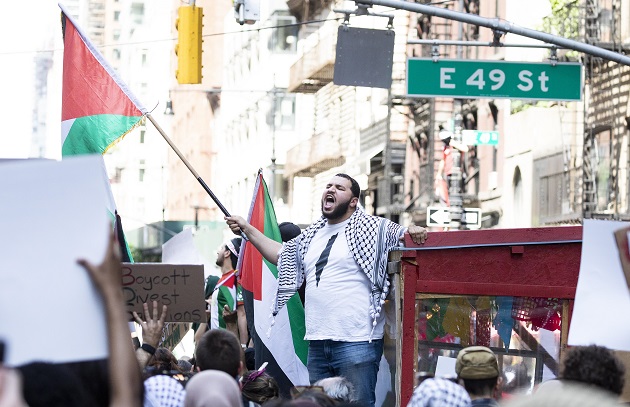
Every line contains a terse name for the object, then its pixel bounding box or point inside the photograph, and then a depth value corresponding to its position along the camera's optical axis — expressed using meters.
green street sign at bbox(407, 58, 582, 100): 16.58
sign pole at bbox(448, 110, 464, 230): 25.34
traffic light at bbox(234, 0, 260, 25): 17.08
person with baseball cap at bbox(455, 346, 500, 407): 6.60
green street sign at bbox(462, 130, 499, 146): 25.28
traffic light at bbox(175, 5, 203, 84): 19.16
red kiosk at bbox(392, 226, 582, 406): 9.06
